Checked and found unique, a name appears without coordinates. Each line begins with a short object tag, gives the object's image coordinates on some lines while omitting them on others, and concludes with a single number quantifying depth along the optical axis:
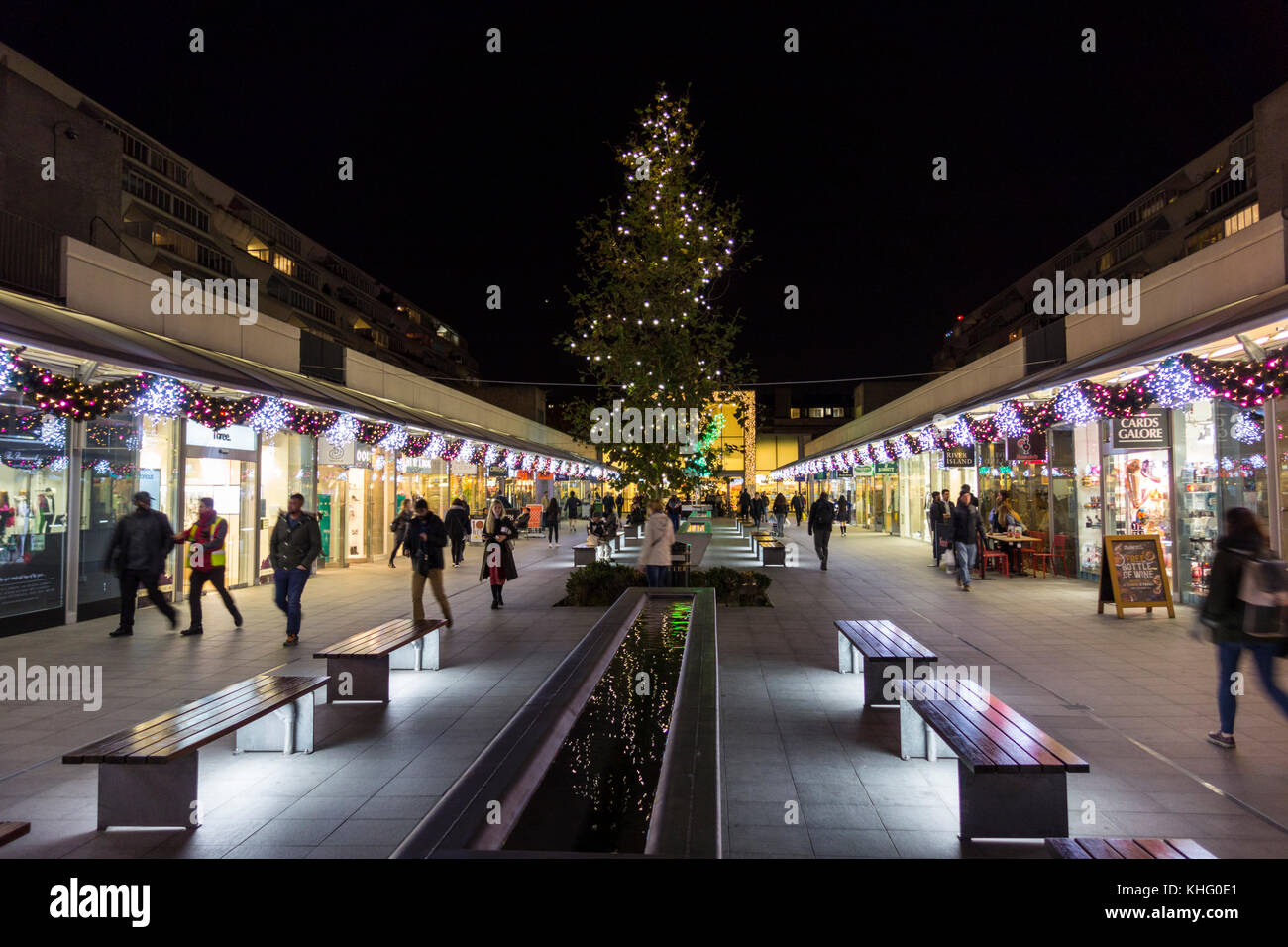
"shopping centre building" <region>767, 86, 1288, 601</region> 8.39
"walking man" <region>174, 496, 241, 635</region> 9.64
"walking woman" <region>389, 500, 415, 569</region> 16.80
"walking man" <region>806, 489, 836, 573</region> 17.30
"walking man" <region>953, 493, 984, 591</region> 13.76
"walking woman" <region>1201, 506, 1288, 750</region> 4.88
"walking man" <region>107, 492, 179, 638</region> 9.41
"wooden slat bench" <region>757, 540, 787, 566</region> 18.11
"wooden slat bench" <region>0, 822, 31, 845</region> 2.94
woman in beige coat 11.30
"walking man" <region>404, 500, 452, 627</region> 9.23
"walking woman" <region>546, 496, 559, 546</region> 25.77
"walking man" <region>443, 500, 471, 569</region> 17.06
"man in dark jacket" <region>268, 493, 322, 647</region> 9.01
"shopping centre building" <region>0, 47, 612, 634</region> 8.73
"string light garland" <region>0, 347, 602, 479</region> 7.75
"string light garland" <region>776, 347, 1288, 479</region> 7.70
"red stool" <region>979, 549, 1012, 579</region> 15.46
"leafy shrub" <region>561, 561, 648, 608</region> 11.95
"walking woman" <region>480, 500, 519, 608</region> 11.40
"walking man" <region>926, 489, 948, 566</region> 16.98
